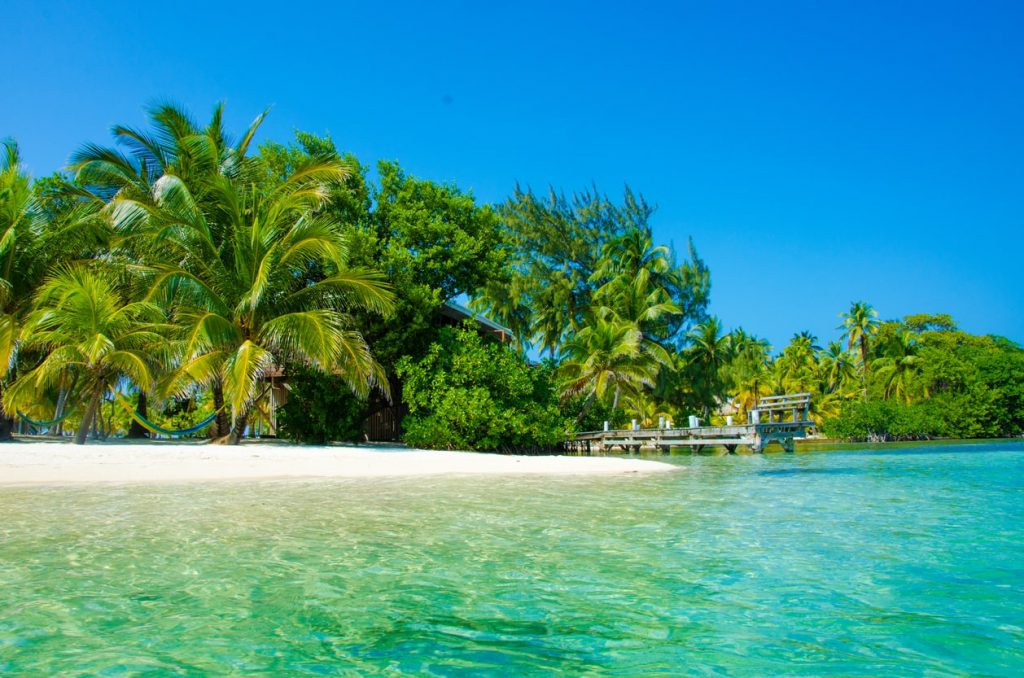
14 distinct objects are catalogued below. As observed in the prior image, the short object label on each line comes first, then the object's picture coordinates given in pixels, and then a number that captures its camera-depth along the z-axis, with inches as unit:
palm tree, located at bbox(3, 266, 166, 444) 552.7
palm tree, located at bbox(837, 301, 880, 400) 1759.4
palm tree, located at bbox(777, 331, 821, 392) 1910.7
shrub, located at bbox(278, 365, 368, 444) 725.9
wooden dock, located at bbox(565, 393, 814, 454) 946.7
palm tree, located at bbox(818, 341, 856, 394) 1916.8
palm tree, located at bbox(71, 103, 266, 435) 670.5
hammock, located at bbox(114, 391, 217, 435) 596.1
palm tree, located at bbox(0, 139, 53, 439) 604.1
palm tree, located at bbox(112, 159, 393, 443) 581.3
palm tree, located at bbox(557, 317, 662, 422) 1057.5
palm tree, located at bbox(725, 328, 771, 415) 1545.3
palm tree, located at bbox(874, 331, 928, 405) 1662.2
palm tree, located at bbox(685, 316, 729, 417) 1357.0
